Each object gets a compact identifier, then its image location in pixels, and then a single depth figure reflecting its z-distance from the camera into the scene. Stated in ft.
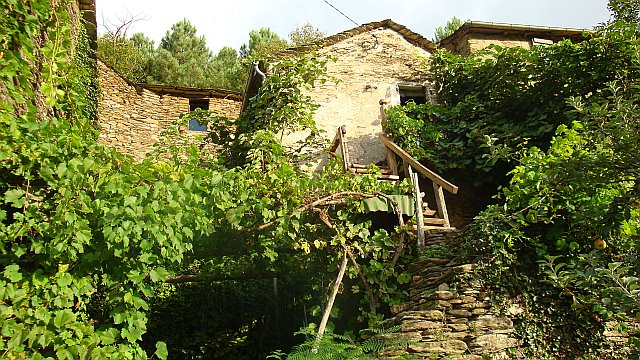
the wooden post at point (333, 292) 20.68
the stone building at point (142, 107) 46.98
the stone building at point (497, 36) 38.86
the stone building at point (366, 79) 33.01
